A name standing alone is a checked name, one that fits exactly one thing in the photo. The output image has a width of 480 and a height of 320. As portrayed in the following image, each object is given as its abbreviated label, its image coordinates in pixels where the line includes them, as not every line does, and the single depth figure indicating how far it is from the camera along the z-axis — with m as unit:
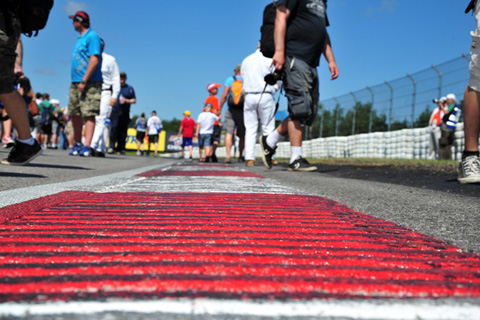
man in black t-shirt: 5.17
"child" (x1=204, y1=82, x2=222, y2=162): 11.45
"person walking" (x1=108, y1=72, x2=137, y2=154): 13.14
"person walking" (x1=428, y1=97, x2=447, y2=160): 13.84
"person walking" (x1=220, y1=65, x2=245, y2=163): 9.58
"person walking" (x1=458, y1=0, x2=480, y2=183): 3.46
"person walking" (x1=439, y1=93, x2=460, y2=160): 12.51
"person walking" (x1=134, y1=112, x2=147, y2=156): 17.86
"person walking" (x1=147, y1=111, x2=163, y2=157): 17.73
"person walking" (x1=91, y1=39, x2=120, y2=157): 8.61
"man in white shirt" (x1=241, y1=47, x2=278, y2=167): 7.45
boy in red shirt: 16.58
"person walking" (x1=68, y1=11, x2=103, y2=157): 7.58
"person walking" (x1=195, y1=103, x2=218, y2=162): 11.17
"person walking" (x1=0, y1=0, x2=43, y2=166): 3.44
